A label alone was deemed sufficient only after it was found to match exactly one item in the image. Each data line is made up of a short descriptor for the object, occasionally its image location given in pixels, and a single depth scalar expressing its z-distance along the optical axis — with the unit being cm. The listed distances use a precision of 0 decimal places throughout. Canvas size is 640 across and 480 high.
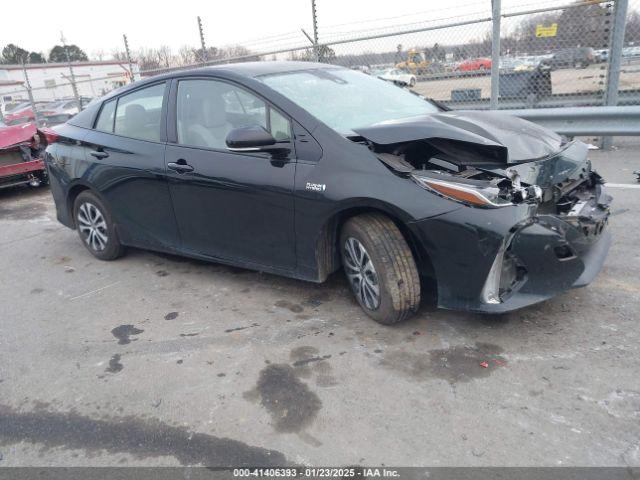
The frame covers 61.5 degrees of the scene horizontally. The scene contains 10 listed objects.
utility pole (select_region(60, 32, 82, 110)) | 1507
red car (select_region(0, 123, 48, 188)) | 800
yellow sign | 812
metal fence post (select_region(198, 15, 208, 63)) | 1163
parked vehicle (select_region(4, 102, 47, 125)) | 2205
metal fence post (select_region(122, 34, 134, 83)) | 1296
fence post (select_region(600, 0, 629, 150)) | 743
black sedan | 296
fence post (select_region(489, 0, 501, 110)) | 792
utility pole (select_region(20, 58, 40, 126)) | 1682
